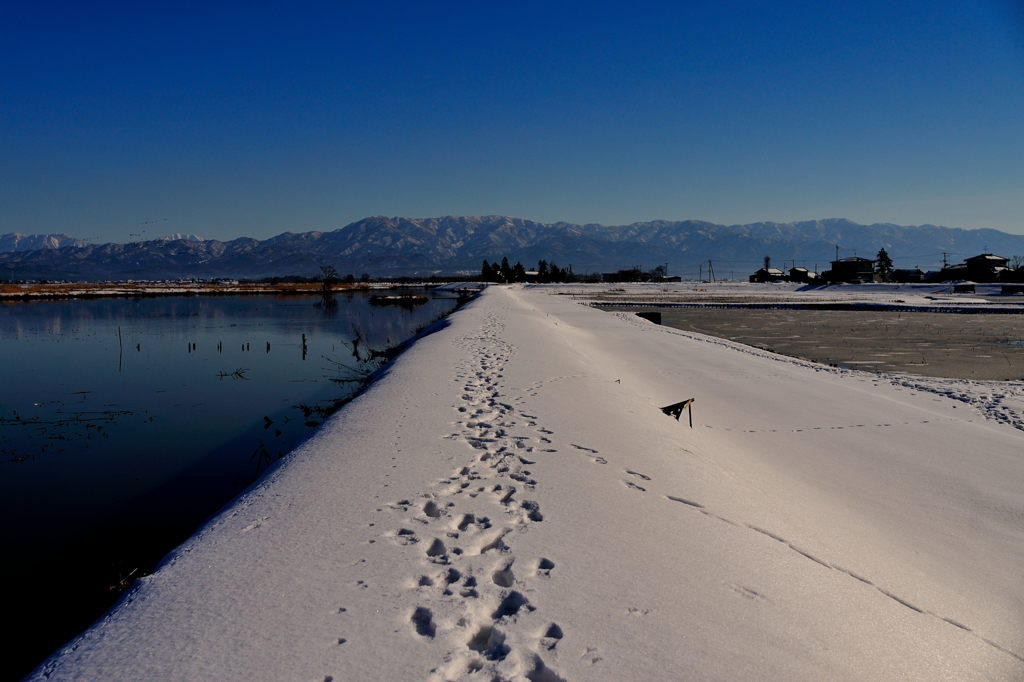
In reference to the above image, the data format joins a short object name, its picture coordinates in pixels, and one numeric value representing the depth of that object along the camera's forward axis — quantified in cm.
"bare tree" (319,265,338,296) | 9334
